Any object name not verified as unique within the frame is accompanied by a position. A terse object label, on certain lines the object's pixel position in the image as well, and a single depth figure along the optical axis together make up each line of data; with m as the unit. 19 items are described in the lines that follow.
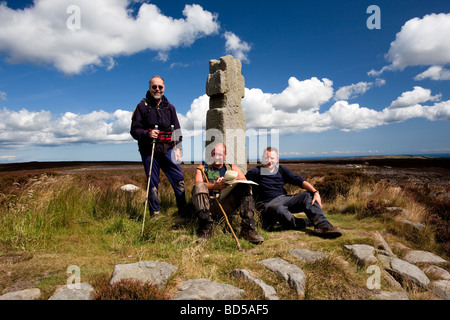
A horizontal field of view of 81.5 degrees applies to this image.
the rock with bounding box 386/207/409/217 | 5.85
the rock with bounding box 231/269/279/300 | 2.57
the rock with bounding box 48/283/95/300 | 2.30
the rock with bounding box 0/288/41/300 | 2.33
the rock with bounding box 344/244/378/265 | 3.50
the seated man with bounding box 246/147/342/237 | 4.65
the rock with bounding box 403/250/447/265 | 4.04
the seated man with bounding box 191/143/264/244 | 4.14
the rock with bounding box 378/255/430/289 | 3.29
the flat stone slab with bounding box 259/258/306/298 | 2.73
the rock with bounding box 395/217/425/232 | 5.20
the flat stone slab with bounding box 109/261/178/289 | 2.59
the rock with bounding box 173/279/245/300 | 2.35
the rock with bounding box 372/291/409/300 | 2.78
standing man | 4.82
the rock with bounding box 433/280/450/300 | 3.13
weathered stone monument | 5.58
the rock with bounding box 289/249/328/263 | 3.40
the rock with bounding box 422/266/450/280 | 3.60
